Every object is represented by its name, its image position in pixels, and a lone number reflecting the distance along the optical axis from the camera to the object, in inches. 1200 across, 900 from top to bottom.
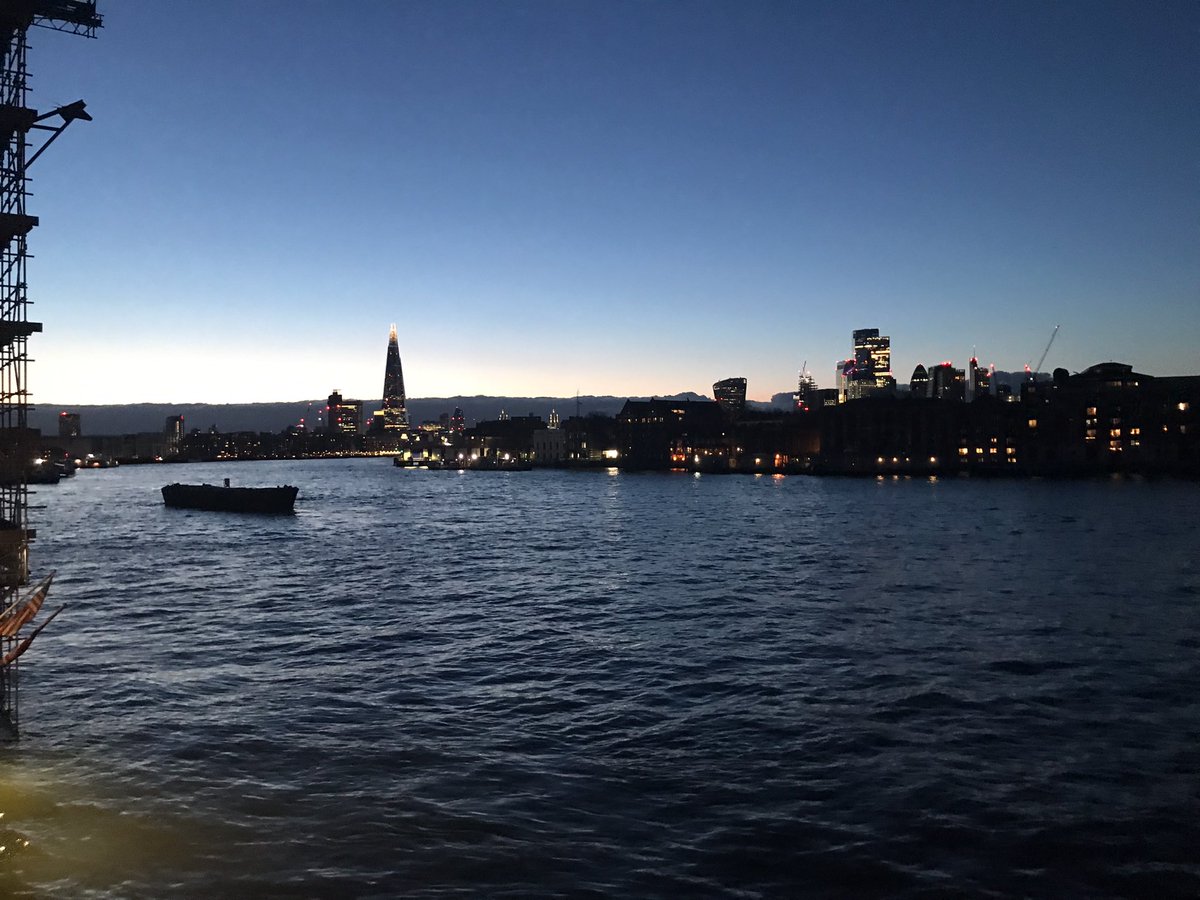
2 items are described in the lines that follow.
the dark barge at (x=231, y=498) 3909.9
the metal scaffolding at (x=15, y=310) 668.1
